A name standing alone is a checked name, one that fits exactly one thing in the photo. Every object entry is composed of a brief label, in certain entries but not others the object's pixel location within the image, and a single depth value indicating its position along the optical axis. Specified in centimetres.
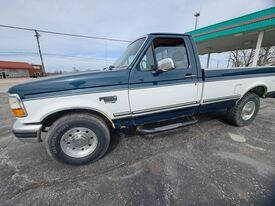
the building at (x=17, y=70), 4669
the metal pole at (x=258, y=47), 842
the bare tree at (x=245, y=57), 2418
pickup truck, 221
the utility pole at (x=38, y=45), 2449
